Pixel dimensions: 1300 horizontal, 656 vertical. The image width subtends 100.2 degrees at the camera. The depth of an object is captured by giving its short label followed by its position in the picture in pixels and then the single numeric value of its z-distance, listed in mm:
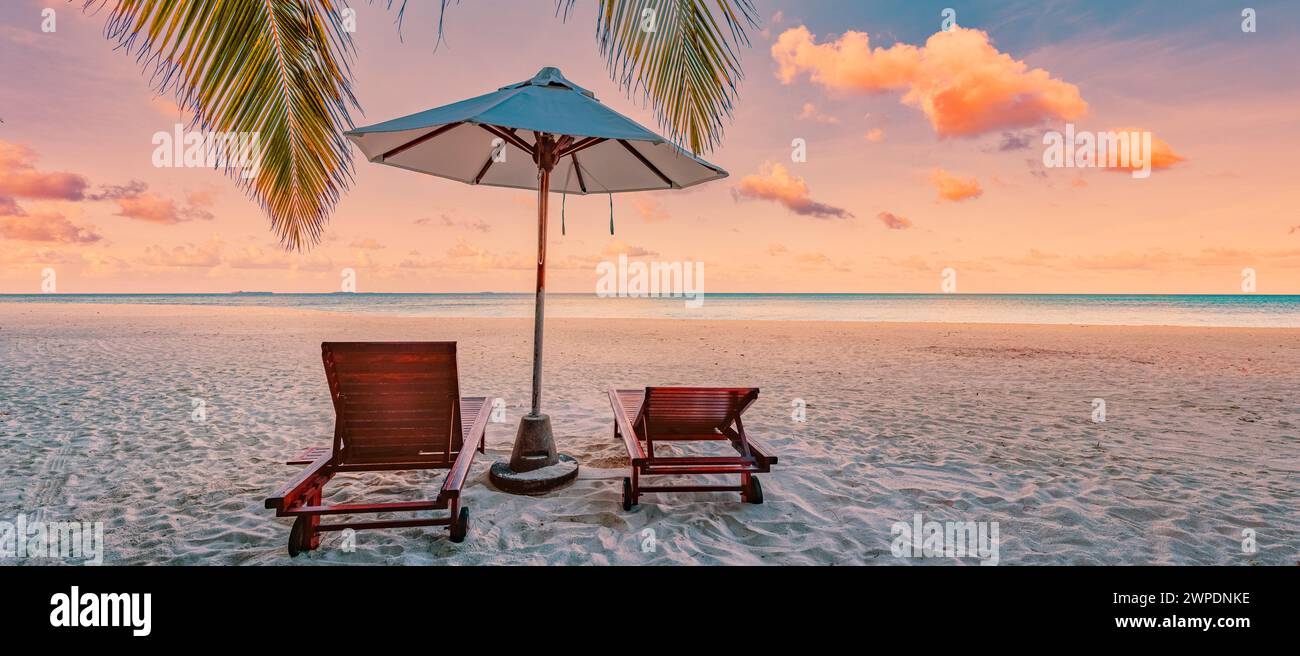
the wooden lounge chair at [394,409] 3338
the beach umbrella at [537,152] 3045
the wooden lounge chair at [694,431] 3516
